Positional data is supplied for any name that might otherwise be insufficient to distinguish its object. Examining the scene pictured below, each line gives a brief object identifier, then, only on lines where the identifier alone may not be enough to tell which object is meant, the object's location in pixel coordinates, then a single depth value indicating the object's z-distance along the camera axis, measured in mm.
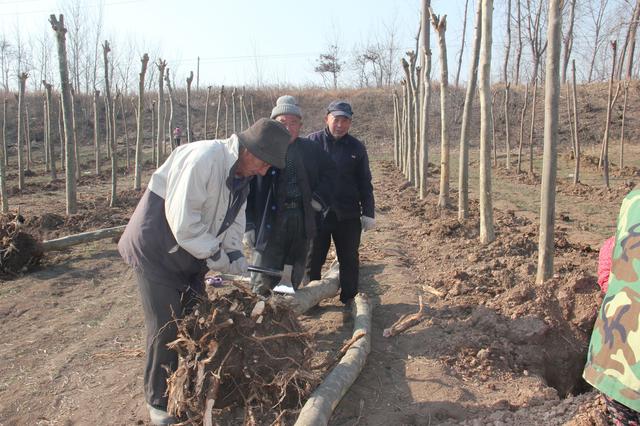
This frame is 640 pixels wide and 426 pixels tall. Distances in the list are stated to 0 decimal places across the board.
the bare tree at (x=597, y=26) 30458
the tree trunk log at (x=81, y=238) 6977
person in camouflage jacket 1746
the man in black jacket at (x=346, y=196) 4559
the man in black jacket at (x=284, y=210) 4121
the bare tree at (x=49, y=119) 14934
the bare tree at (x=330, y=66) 45219
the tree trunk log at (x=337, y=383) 2785
